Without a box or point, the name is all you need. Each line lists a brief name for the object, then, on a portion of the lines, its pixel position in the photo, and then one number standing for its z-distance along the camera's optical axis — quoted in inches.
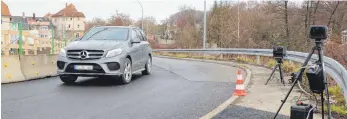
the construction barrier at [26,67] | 393.4
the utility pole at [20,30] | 465.6
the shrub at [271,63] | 616.1
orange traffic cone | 311.6
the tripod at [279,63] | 397.6
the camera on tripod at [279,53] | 402.2
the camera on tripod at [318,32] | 195.0
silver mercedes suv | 370.3
